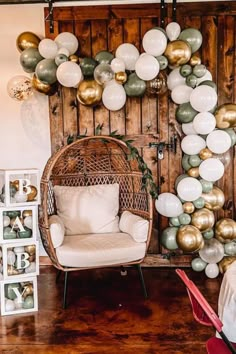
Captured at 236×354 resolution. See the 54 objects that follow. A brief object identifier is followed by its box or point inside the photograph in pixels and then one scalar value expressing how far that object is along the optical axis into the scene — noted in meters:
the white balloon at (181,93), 3.52
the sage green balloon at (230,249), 3.66
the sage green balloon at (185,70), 3.47
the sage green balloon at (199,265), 3.72
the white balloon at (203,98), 3.34
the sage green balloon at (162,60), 3.42
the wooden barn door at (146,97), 3.79
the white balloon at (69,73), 3.43
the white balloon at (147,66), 3.35
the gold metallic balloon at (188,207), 3.54
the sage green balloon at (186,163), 3.64
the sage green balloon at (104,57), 3.60
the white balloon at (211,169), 3.45
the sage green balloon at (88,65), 3.60
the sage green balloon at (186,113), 3.51
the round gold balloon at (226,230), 3.64
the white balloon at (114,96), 3.53
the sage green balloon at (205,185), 3.54
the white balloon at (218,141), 3.43
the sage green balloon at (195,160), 3.57
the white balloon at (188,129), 3.60
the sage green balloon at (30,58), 3.61
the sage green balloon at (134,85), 3.52
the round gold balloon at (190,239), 3.47
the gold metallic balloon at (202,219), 3.52
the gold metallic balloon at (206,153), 3.51
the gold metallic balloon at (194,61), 3.48
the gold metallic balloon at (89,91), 3.55
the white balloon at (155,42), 3.36
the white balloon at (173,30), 3.44
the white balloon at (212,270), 3.65
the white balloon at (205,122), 3.40
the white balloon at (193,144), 3.52
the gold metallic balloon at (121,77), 3.48
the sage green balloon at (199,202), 3.54
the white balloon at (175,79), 3.54
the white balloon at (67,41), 3.59
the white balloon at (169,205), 3.56
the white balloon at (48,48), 3.51
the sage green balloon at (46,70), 3.50
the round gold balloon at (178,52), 3.38
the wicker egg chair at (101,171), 3.79
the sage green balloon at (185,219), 3.55
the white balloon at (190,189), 3.47
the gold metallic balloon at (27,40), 3.74
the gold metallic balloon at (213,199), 3.57
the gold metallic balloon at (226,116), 3.46
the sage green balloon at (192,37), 3.45
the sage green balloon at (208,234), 3.64
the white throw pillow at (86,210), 3.56
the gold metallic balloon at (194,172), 3.57
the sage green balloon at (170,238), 3.62
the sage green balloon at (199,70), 3.46
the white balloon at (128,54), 3.50
